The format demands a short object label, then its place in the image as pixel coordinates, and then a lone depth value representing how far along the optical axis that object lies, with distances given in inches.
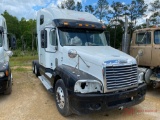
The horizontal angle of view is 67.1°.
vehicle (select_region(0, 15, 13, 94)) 147.2
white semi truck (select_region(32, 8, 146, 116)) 107.7
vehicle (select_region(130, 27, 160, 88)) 171.7
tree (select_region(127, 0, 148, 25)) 1095.1
